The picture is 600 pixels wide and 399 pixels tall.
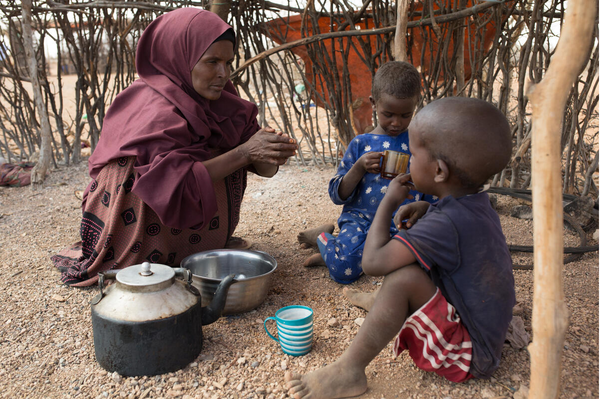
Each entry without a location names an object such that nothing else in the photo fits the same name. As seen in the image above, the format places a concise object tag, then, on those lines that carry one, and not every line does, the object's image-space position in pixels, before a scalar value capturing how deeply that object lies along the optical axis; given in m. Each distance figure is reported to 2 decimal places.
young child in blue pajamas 2.45
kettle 1.77
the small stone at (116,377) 1.82
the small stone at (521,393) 1.67
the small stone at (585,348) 1.97
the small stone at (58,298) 2.55
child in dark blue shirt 1.58
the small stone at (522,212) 3.66
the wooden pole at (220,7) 4.03
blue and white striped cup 1.93
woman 2.43
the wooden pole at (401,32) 3.18
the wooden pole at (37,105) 4.82
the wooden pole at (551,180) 1.17
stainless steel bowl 2.25
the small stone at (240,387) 1.78
